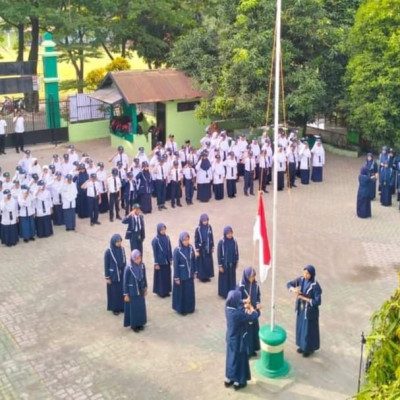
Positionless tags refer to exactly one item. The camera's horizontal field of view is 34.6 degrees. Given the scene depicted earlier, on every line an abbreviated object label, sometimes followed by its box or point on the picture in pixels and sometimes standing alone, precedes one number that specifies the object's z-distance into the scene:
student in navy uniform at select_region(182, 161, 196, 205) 16.66
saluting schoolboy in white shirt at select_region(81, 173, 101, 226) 15.12
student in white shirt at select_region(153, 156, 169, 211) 16.41
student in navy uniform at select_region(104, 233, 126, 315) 10.61
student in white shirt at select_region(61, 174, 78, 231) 14.70
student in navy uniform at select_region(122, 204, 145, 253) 12.81
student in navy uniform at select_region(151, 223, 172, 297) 11.22
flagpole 8.37
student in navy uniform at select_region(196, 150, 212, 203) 16.72
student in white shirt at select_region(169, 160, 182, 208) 16.52
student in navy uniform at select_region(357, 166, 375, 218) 15.53
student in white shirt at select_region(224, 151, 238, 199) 17.17
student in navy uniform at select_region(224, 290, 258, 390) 8.52
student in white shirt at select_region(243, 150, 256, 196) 17.41
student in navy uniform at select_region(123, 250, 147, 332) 10.00
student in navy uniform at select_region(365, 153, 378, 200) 16.44
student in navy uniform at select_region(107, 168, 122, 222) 15.28
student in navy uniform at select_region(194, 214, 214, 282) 11.69
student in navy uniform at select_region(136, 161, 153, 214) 15.91
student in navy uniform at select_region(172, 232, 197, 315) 10.66
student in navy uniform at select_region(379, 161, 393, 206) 16.67
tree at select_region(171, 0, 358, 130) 19.98
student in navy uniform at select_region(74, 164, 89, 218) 15.67
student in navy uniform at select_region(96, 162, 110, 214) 15.52
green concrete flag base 8.95
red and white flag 9.15
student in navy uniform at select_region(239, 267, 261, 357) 9.30
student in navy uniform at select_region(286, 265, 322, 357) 9.37
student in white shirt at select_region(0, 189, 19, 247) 13.70
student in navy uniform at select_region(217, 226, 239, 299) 11.13
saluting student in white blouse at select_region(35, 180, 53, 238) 14.22
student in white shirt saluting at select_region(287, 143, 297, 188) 18.25
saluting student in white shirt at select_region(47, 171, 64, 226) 14.90
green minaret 23.28
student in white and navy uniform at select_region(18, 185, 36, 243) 13.93
